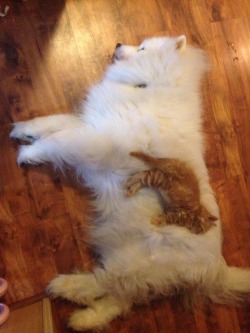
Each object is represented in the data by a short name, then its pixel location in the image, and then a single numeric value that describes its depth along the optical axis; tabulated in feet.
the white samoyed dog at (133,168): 6.82
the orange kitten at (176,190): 6.61
